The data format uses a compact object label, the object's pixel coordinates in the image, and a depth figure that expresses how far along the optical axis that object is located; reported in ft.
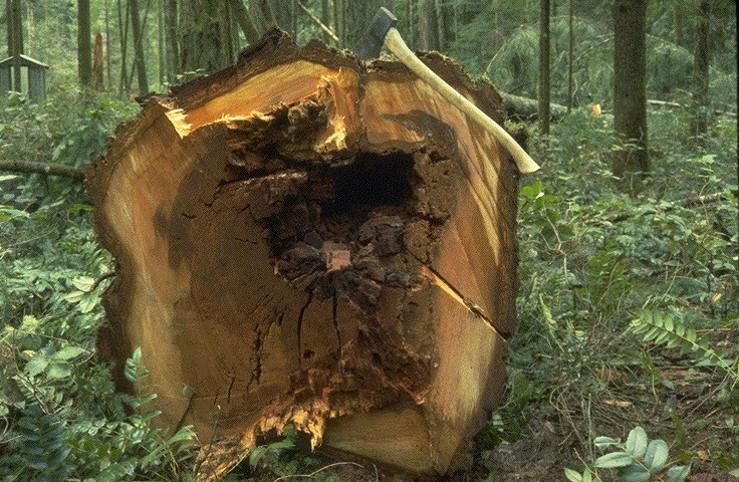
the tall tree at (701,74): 28.66
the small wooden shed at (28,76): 39.08
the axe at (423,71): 9.22
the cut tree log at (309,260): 8.81
